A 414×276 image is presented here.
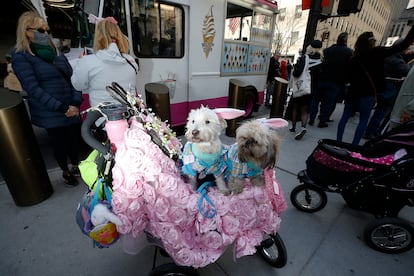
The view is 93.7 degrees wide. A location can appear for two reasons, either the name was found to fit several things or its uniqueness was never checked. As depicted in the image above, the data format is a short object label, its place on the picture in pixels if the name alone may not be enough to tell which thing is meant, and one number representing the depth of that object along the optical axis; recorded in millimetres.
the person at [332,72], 3648
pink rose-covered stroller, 1038
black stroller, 1657
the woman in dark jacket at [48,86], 1810
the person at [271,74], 7707
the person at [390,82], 3887
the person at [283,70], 8219
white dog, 1300
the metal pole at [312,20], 4316
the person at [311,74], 4000
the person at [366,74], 2830
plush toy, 1031
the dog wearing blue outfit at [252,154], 1217
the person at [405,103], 2212
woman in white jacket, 1872
